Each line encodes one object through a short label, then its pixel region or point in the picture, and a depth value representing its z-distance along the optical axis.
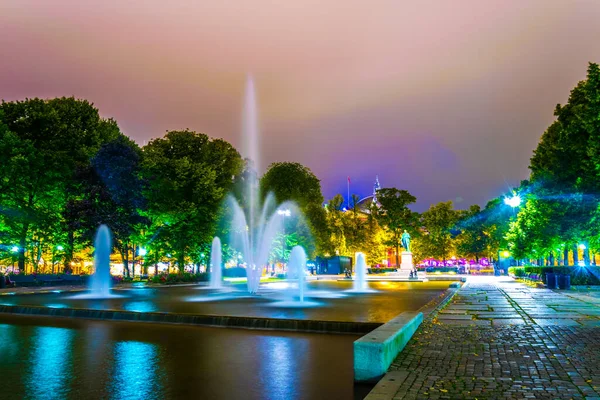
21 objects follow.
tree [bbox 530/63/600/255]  29.72
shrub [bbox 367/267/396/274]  74.36
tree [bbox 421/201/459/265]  101.44
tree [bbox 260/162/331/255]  64.38
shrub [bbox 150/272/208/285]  42.75
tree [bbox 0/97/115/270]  40.41
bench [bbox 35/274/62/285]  39.00
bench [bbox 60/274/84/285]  40.50
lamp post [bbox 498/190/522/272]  45.33
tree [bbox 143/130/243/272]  45.62
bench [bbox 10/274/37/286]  38.14
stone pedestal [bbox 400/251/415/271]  63.16
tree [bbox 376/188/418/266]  93.38
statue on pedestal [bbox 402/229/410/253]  66.00
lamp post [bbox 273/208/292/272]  60.06
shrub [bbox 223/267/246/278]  64.43
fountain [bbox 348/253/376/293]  31.00
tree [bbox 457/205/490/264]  97.69
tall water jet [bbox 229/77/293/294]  53.97
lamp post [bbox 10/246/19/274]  43.10
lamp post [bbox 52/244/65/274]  47.94
